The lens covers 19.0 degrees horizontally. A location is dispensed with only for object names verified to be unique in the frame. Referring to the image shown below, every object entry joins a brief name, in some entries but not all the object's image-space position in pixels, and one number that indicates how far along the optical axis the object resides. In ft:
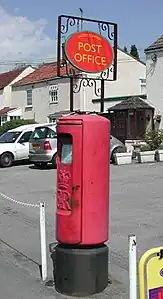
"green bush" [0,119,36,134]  127.07
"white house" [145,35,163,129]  81.87
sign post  22.77
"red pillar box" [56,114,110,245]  17.01
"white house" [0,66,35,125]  143.95
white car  69.68
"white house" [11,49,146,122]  113.19
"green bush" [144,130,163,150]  69.41
